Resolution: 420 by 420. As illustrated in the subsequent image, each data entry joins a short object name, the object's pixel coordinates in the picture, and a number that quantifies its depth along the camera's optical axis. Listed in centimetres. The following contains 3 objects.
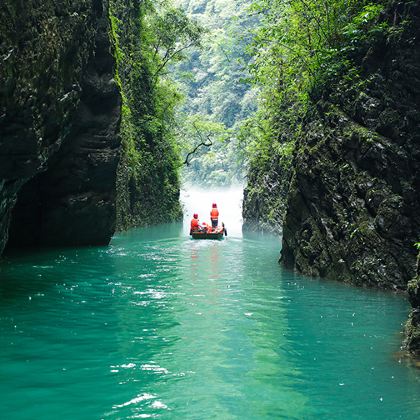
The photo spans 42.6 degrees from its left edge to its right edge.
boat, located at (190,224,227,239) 2598
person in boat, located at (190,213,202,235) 2638
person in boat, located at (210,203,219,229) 2830
